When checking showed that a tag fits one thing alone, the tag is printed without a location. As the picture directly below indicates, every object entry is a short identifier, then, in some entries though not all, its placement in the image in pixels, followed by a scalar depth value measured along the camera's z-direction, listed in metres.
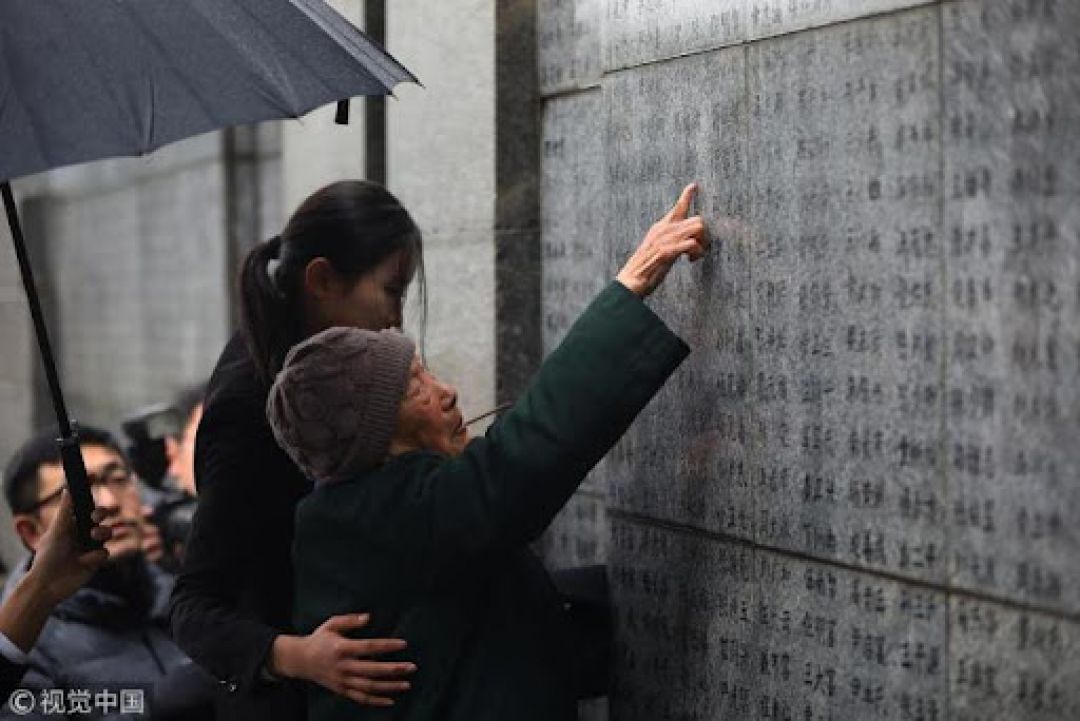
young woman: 7.26
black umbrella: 5.85
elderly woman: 6.27
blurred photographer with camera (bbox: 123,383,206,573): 12.37
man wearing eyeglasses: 10.51
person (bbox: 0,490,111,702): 6.70
